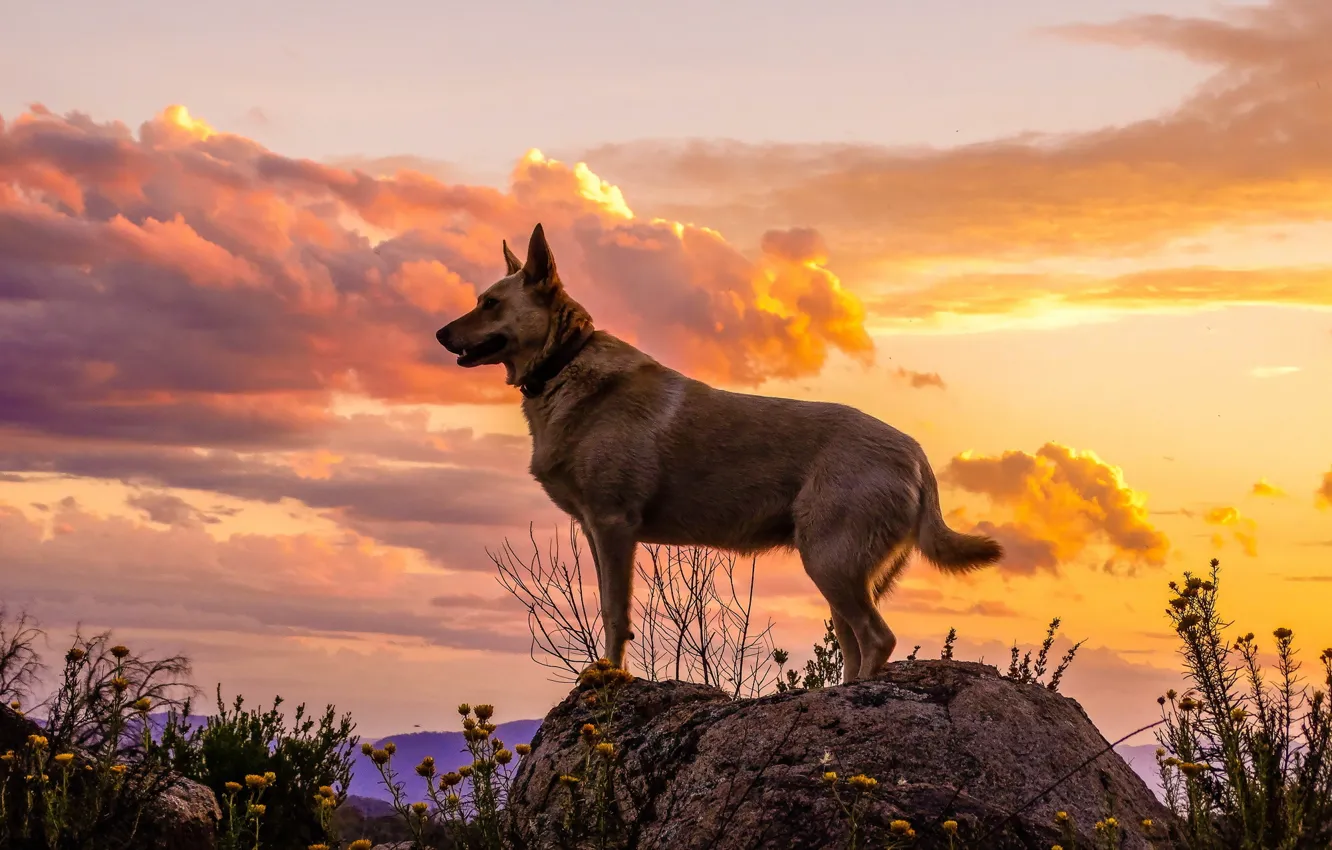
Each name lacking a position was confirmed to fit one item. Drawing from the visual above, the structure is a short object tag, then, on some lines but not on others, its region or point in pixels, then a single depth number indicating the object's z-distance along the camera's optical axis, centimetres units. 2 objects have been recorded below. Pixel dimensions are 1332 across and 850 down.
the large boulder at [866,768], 485
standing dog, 779
